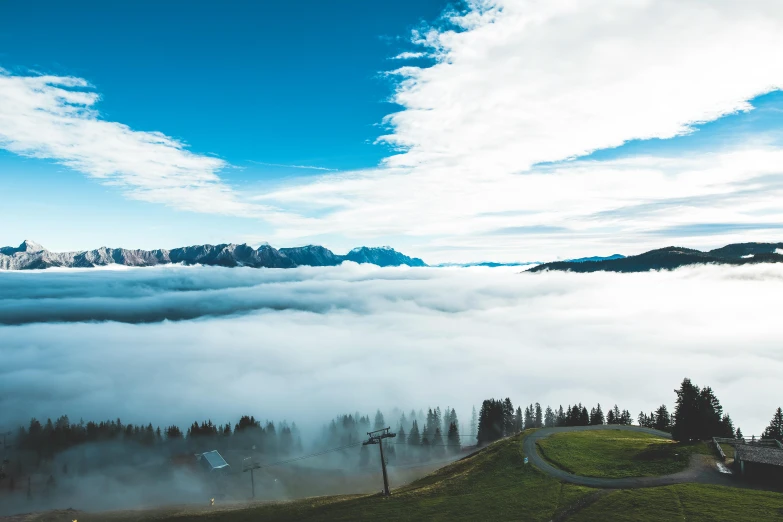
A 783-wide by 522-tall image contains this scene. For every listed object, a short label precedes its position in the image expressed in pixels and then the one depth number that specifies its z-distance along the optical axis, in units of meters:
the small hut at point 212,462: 138.00
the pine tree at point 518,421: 181.30
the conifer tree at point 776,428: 116.56
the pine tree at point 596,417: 133.62
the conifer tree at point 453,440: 174.88
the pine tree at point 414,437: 190.62
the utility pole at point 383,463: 69.75
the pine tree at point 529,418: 191.00
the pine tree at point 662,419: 118.25
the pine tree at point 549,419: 188.50
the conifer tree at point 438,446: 173.82
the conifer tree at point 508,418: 165.62
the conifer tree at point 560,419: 165.25
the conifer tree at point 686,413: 76.06
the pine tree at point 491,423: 162.50
